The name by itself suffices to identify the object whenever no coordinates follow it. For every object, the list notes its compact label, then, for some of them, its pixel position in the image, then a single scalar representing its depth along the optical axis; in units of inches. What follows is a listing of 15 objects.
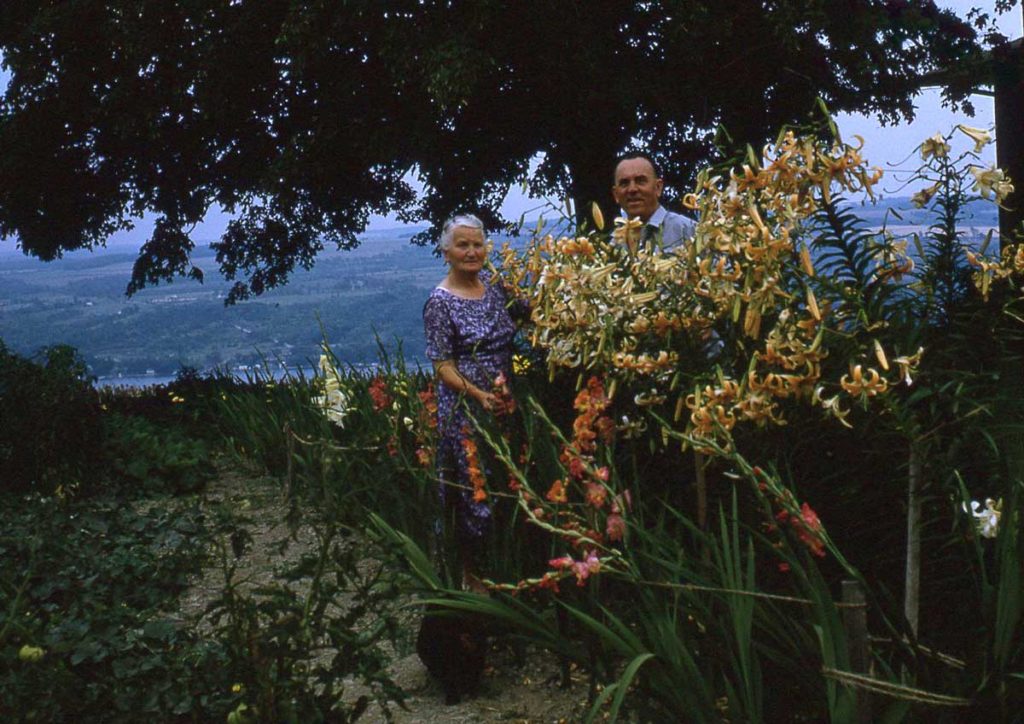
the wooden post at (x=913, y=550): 121.7
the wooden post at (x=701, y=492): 138.3
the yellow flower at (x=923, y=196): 137.1
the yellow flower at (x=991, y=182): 125.3
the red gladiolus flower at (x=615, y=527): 128.0
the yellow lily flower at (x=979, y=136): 120.0
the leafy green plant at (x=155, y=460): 342.6
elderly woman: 183.2
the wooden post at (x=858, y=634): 106.9
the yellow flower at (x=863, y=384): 111.2
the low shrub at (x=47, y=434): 331.9
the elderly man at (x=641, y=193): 193.5
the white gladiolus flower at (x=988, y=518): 120.7
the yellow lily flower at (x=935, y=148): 132.0
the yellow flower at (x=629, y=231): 131.1
